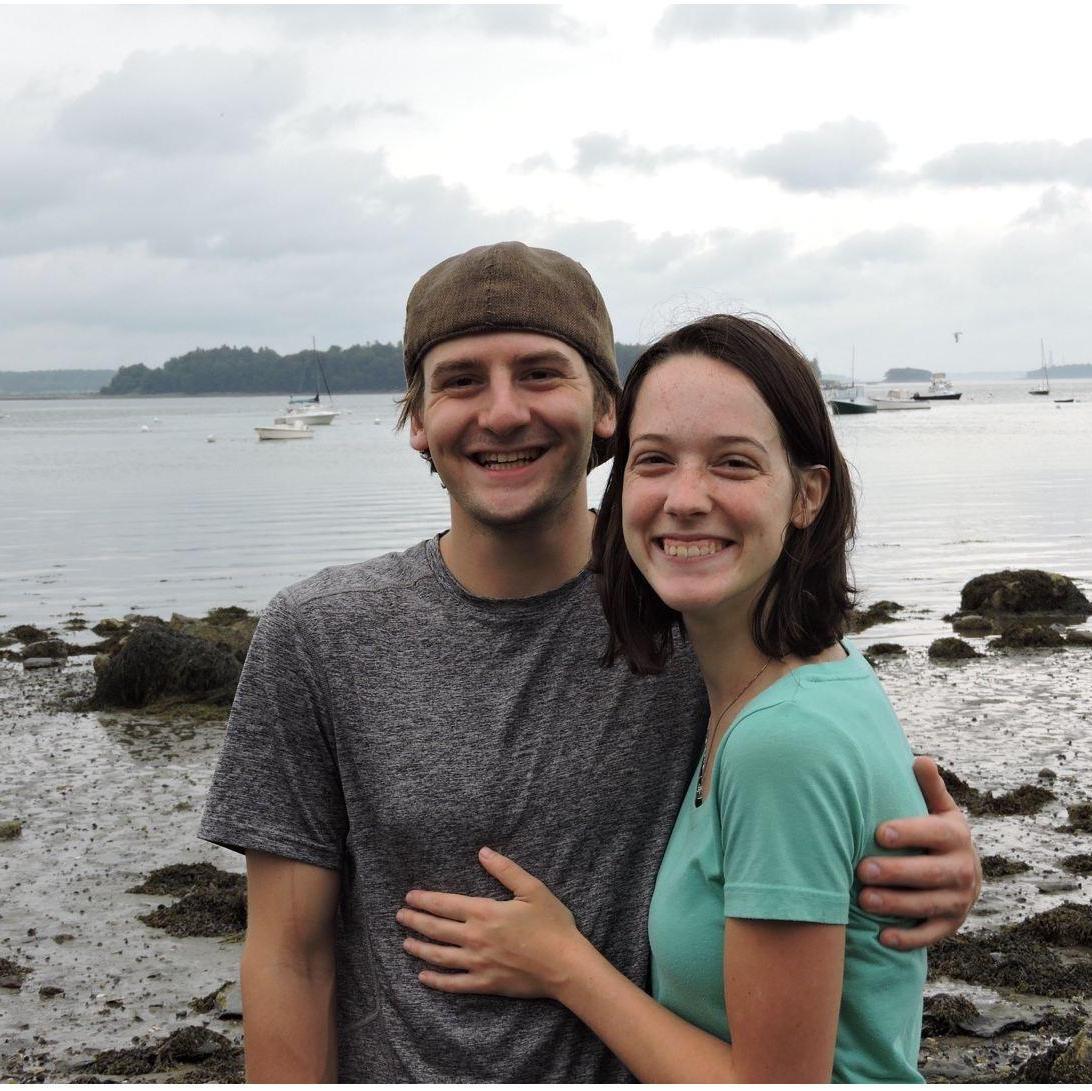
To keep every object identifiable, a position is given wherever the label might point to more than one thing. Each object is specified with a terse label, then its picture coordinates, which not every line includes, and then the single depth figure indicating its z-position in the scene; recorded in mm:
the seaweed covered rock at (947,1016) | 6930
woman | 2627
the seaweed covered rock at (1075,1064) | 6141
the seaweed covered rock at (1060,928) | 8086
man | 3203
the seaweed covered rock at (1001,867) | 9227
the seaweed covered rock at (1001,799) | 10703
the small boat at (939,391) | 155125
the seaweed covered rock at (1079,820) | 10219
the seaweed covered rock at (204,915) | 8828
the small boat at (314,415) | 119344
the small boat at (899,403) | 145000
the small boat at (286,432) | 95875
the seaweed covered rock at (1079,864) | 9328
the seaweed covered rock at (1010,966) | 7453
